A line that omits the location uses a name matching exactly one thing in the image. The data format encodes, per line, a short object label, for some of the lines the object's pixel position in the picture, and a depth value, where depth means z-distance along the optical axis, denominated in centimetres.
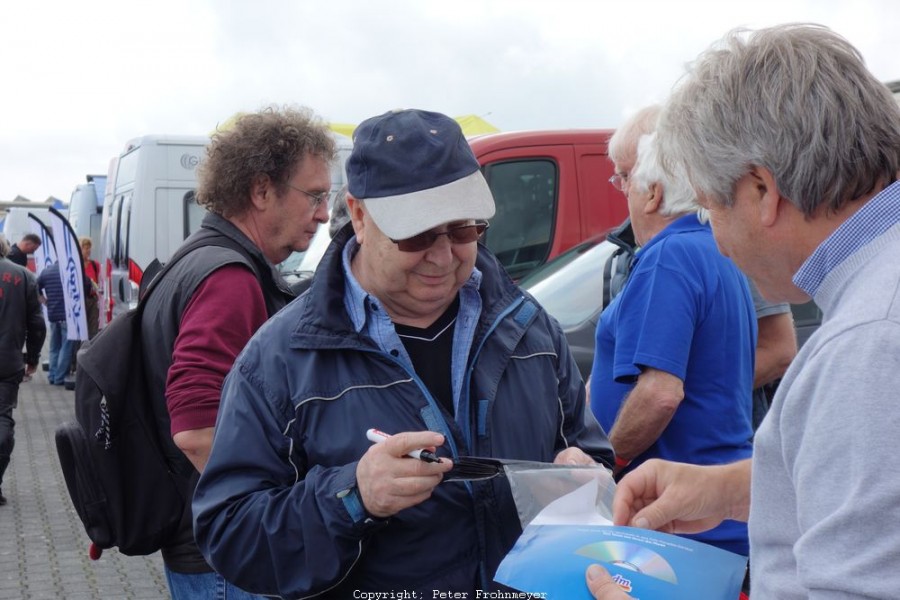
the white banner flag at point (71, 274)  1251
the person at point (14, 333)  821
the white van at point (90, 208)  2000
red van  749
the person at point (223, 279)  266
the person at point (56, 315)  1505
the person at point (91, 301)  1474
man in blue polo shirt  285
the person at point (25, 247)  1586
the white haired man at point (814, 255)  122
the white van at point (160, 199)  1066
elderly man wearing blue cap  201
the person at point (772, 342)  324
